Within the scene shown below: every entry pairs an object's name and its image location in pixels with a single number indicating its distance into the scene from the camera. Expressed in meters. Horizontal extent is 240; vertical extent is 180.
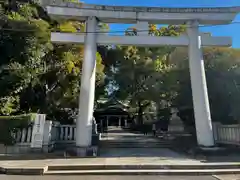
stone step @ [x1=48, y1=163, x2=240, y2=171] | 6.39
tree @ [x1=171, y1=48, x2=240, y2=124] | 10.51
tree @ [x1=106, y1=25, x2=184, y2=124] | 19.98
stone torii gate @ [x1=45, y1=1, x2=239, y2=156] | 8.69
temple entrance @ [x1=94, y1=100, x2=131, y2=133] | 28.20
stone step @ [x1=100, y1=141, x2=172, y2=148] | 11.64
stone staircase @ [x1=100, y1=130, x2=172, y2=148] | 11.60
